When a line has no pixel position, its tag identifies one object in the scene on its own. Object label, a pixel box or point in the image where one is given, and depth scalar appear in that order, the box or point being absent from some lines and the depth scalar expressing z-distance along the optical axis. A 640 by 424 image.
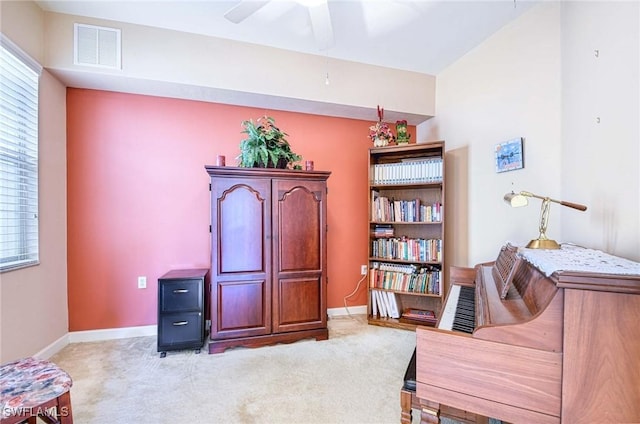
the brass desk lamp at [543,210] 1.41
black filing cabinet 2.33
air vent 2.26
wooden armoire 2.40
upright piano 0.83
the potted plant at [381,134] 3.03
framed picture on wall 2.19
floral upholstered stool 1.10
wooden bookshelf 2.90
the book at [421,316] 2.94
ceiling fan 1.74
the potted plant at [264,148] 2.47
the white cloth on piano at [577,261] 0.91
